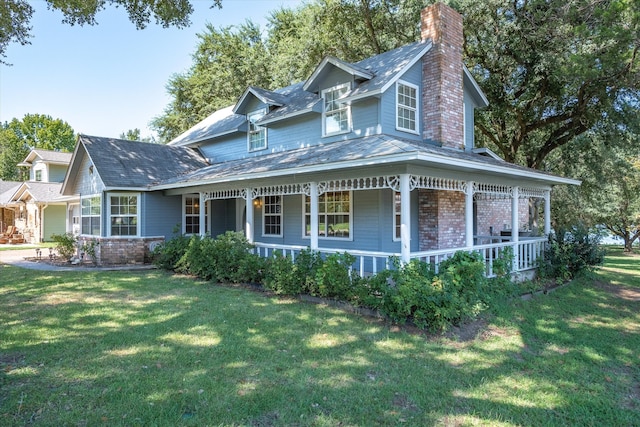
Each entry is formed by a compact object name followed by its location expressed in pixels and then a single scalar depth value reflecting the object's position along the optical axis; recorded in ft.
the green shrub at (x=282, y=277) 28.37
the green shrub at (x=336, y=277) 25.23
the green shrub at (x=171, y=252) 41.42
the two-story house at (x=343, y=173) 29.60
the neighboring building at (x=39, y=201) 83.51
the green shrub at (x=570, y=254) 35.86
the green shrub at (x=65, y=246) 49.06
